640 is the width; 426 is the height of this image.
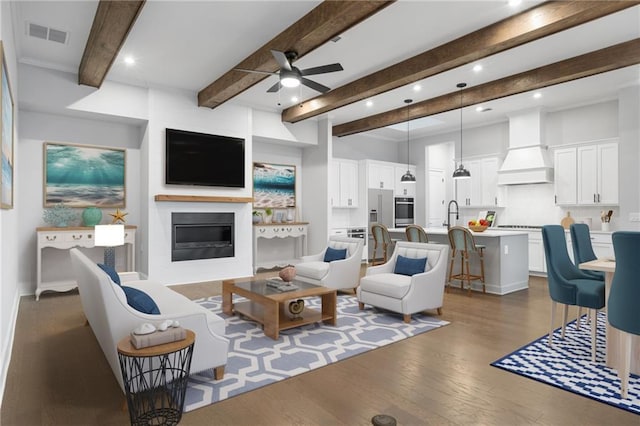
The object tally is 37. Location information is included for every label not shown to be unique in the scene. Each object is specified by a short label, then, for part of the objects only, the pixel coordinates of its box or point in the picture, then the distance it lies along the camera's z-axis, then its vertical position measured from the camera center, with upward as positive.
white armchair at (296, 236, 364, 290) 5.15 -0.83
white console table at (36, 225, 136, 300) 5.13 -0.44
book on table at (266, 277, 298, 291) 3.97 -0.82
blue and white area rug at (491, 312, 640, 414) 2.48 -1.19
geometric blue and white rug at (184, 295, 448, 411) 2.62 -1.20
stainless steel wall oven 9.30 -0.04
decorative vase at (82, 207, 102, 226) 5.61 -0.10
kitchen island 5.49 -0.78
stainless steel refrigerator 8.89 +0.06
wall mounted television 6.14 +0.85
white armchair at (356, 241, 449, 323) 4.08 -0.85
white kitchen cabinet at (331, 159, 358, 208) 8.50 +0.59
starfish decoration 5.92 -0.10
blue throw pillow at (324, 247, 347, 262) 5.50 -0.65
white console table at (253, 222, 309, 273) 7.31 -0.47
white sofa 2.31 -0.75
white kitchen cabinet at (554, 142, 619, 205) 6.40 +0.61
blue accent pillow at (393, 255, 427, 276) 4.42 -0.66
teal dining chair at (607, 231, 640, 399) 2.36 -0.54
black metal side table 2.03 -0.99
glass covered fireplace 6.23 -0.45
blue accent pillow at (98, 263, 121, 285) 3.16 -0.53
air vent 4.15 +1.97
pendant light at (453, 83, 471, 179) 6.57 +0.62
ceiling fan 3.99 +1.47
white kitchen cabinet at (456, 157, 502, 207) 7.96 +0.52
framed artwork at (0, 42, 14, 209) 2.77 +0.52
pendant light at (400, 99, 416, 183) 7.65 +0.63
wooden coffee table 3.57 -0.98
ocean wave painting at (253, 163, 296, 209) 7.77 +0.50
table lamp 4.02 -0.27
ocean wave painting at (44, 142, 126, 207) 5.63 +0.52
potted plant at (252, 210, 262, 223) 7.44 -0.13
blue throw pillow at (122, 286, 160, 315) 2.51 -0.62
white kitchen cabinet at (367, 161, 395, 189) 8.88 +0.82
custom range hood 7.03 +1.07
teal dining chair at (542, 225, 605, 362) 3.07 -0.65
